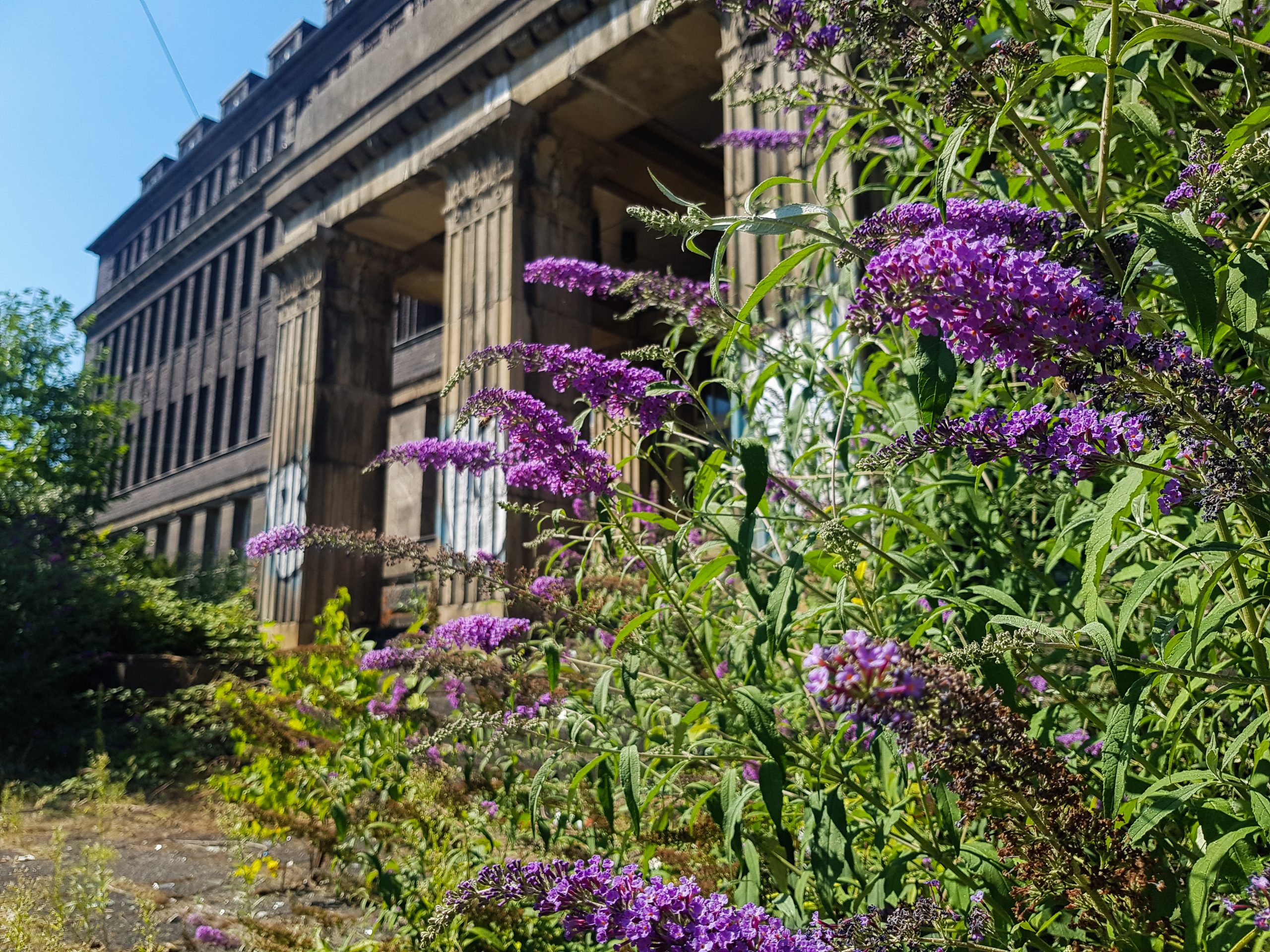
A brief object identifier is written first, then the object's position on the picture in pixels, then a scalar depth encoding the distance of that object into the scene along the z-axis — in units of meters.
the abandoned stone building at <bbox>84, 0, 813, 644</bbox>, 8.20
